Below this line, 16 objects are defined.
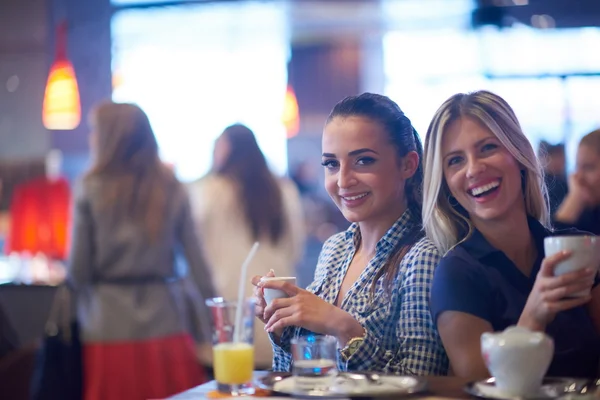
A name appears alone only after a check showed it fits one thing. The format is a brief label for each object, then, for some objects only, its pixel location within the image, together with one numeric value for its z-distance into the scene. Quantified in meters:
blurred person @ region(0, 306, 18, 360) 3.54
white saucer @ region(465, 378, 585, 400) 2.27
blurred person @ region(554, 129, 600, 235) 4.08
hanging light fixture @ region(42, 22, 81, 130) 5.00
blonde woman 2.54
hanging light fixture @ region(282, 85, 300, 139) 6.97
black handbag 3.37
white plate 2.32
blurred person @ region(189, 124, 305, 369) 4.00
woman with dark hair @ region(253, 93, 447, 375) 2.58
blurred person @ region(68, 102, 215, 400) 3.62
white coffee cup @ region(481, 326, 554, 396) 2.26
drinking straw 2.39
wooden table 2.31
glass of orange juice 2.37
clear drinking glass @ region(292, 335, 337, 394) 2.35
